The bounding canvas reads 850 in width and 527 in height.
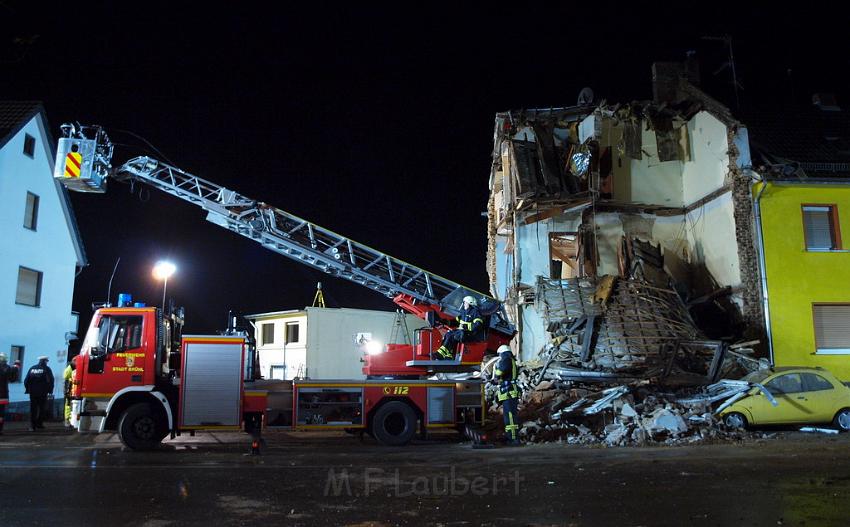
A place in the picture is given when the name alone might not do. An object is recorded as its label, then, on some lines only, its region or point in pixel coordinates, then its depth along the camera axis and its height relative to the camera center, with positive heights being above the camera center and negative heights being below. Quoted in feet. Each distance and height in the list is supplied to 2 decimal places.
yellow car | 42.65 -2.25
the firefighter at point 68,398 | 37.55 -1.28
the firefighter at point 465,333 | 41.52 +2.34
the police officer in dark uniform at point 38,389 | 49.57 -0.98
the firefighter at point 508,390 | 38.27 -1.11
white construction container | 85.05 +4.39
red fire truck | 36.60 -0.81
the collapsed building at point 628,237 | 52.31 +13.01
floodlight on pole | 41.73 +6.55
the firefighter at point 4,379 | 46.11 -0.18
